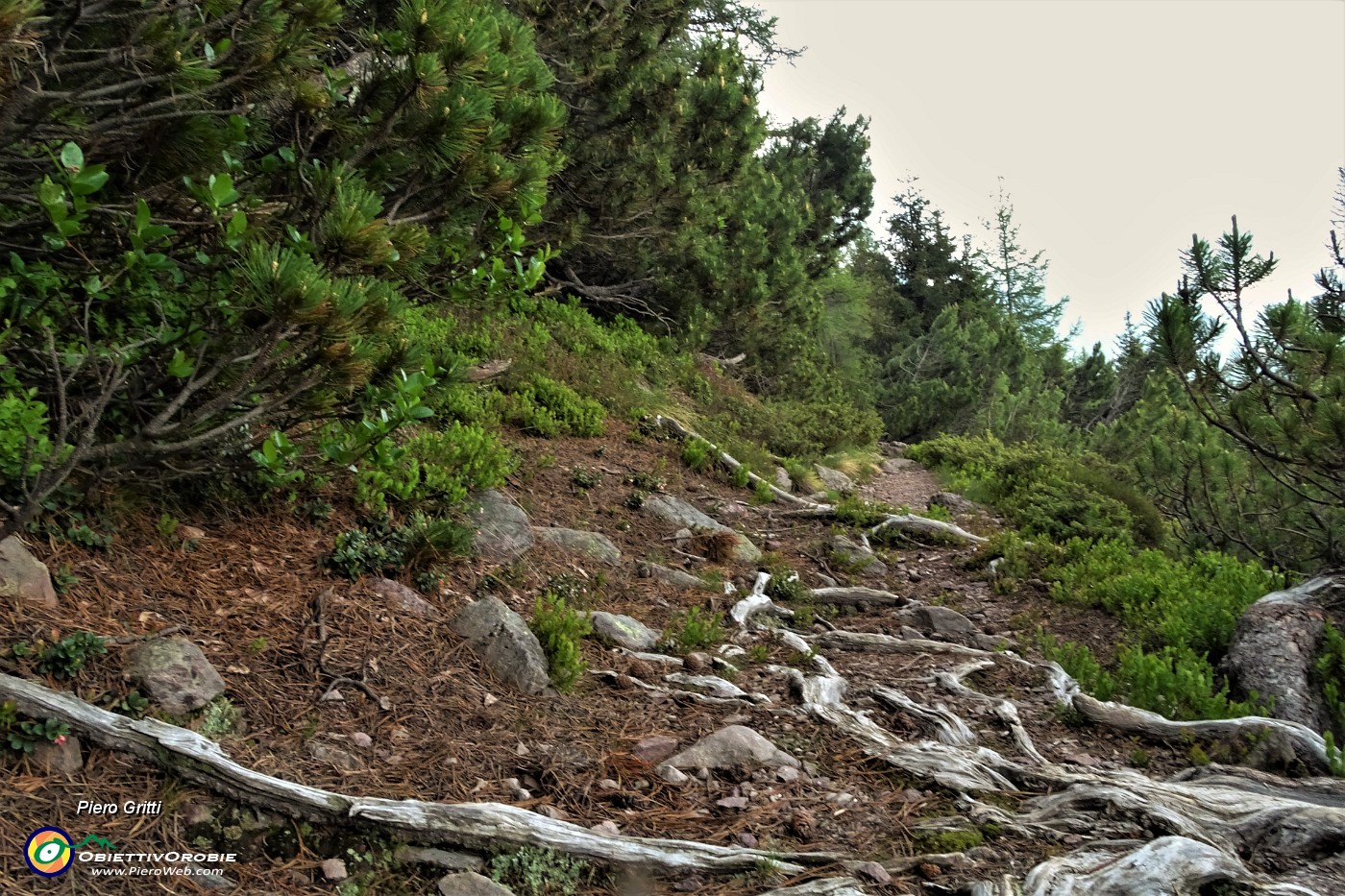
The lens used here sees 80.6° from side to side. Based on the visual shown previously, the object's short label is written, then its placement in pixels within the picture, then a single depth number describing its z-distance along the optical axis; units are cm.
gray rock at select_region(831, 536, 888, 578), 773
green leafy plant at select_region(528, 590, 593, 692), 413
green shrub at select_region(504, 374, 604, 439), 853
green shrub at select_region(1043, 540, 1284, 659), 543
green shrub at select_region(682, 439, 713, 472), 999
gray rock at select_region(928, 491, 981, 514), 1102
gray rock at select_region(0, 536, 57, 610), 310
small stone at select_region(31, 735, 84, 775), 261
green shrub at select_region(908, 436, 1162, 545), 921
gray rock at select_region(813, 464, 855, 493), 1204
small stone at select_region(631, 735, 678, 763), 366
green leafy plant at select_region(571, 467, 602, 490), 766
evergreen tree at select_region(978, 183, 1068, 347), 4216
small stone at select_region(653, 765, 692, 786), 349
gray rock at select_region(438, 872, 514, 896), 261
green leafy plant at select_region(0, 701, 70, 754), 258
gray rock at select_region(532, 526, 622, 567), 613
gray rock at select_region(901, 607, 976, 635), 619
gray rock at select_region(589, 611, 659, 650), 491
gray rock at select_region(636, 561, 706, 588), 631
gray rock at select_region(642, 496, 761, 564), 746
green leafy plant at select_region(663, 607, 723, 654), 505
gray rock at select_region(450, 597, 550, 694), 407
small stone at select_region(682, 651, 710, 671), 480
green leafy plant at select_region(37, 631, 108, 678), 286
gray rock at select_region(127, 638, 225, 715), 300
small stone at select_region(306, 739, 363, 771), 311
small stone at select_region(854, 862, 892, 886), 279
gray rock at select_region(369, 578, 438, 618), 429
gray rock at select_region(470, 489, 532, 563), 541
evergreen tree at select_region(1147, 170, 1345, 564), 530
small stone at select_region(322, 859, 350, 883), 258
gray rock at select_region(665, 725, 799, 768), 365
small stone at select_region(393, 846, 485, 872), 271
